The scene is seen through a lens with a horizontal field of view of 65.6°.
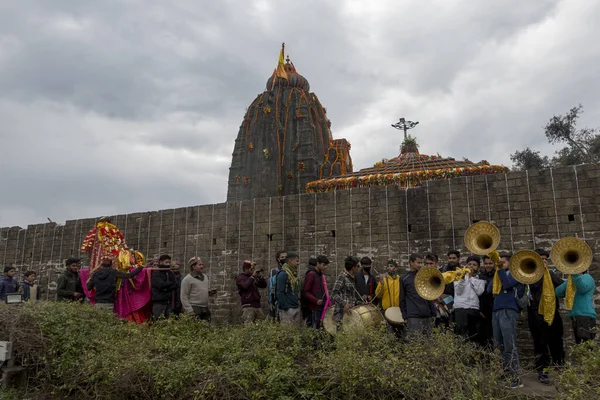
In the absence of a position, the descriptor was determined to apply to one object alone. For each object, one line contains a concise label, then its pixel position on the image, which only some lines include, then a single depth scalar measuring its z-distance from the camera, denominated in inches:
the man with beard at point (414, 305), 219.8
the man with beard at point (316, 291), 255.9
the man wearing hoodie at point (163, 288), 286.8
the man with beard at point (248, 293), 288.8
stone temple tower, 981.8
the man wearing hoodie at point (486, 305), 223.5
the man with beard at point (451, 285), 245.9
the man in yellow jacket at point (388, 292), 251.8
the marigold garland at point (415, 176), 435.2
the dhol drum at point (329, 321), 237.3
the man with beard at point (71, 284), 307.7
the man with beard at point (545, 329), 212.2
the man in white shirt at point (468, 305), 223.1
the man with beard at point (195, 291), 281.7
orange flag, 1091.5
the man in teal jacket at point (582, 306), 206.5
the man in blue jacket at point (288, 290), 265.3
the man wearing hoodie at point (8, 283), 312.8
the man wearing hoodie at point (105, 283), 295.3
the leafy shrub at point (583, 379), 130.7
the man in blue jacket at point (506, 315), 202.5
